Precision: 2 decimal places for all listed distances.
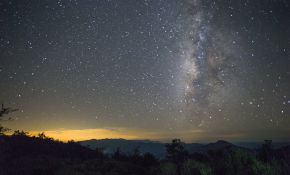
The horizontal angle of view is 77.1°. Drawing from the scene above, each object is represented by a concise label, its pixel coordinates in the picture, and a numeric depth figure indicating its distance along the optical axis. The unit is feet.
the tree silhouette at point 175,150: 70.79
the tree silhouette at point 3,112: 48.13
